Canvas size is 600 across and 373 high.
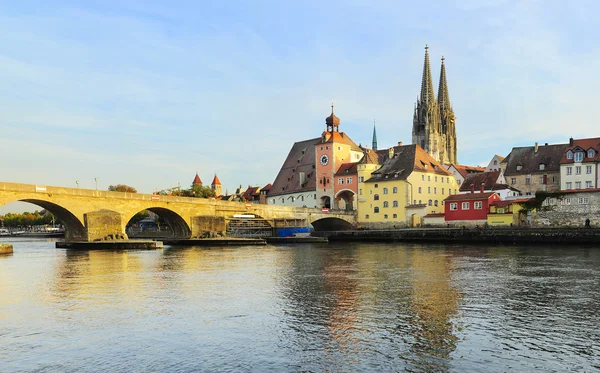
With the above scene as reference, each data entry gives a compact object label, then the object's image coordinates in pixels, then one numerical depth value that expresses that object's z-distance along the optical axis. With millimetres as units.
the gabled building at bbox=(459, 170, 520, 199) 76425
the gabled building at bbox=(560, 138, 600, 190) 73375
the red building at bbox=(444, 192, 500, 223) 70250
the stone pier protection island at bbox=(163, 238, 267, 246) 62469
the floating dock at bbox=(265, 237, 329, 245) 71812
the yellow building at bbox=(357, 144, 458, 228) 82188
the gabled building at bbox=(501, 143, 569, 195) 80125
